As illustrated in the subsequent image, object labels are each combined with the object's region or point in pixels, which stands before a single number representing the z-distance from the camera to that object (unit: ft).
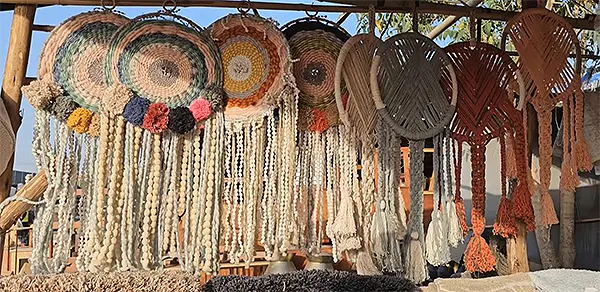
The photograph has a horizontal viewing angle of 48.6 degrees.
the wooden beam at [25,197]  5.55
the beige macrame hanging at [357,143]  5.90
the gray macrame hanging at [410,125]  5.91
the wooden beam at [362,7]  5.75
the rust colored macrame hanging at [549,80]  6.42
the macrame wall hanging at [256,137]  5.80
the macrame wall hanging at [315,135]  6.01
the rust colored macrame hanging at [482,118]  6.19
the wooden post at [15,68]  5.57
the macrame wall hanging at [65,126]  5.45
